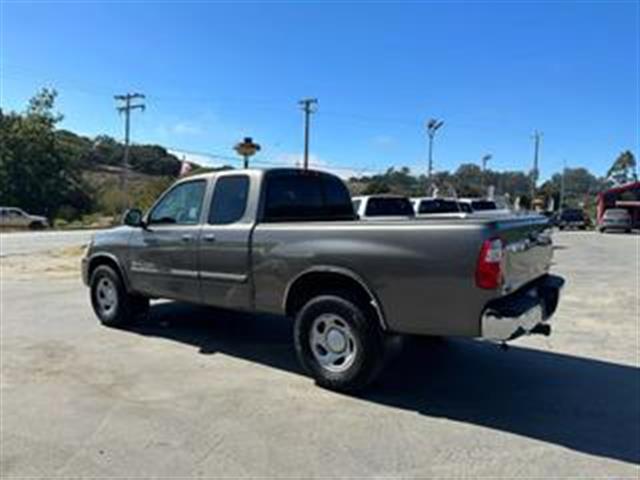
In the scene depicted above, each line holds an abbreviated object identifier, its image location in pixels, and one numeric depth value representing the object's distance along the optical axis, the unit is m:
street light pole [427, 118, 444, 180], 61.53
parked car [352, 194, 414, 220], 16.64
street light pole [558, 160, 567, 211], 94.28
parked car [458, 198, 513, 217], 26.86
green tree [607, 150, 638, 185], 133.88
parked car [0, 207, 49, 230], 52.28
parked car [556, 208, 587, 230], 60.12
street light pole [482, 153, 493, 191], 101.88
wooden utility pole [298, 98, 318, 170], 61.41
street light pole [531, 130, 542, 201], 87.56
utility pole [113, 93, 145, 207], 63.51
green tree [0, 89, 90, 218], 66.69
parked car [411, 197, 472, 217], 21.28
